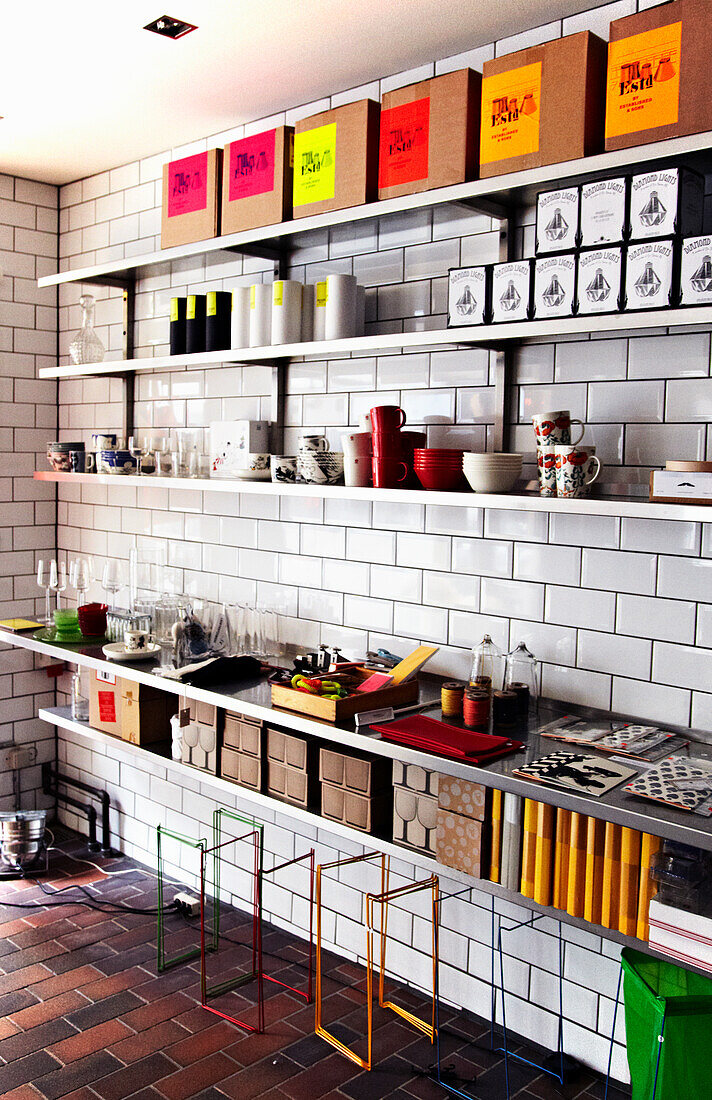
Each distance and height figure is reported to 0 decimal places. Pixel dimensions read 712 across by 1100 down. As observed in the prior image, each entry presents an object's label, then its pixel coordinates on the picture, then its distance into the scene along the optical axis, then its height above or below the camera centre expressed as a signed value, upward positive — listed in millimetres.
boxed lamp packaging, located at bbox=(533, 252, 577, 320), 2117 +438
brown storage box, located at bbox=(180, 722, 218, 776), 2930 -889
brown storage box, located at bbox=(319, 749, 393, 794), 2453 -802
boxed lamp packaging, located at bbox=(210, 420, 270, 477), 3160 +87
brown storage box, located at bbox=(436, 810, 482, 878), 2168 -865
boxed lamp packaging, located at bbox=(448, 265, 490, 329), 2293 +442
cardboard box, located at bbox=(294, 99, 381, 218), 2539 +874
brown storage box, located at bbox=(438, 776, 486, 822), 2150 -754
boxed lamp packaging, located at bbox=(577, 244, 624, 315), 2033 +434
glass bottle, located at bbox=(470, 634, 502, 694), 2521 -504
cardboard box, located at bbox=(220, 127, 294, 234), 2770 +877
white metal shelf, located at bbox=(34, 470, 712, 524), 1911 -60
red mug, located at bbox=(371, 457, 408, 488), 2531 +1
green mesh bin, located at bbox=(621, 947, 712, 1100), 2000 -1207
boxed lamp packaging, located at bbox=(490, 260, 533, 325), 2213 +441
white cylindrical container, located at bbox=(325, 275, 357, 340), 2736 +480
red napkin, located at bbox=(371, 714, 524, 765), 2143 -635
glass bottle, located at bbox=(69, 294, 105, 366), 3754 +479
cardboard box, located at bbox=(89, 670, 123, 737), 3287 -846
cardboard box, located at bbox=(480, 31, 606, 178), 2074 +852
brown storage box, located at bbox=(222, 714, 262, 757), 2766 -799
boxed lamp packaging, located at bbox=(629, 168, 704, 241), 1952 +585
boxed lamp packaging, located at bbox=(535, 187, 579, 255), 2123 +587
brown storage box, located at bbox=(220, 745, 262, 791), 2783 -905
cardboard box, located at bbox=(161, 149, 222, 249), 3014 +885
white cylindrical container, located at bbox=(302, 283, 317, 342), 2908 +502
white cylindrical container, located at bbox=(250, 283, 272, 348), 2912 +481
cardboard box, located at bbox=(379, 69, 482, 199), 2307 +863
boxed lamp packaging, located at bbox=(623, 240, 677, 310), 1949 +430
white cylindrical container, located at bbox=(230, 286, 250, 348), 3000 +486
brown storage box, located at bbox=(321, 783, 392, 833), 2453 -902
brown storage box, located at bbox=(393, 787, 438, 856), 2305 -866
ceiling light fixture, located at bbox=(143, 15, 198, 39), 2562 +1220
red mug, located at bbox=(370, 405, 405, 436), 2516 +145
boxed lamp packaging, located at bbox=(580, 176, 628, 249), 2035 +584
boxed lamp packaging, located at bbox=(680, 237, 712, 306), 1898 +427
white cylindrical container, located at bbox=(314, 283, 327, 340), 2854 +487
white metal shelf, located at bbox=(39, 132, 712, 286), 1942 +692
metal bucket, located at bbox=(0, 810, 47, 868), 3875 -1551
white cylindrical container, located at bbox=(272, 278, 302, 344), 2840 +485
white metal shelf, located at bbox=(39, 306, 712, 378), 1934 +345
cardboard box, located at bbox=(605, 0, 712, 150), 1887 +844
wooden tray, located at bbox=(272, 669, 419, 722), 2441 -617
